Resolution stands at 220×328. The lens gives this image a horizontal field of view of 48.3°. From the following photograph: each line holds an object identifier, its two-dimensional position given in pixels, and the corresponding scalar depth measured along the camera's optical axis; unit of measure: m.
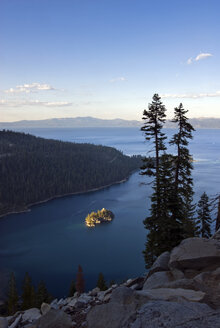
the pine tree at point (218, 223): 19.47
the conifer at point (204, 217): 41.68
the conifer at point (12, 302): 46.88
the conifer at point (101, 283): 47.88
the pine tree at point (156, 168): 22.67
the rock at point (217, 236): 15.31
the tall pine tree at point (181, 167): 23.02
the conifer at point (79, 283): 54.50
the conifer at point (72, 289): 52.50
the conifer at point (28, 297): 43.74
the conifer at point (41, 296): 46.41
